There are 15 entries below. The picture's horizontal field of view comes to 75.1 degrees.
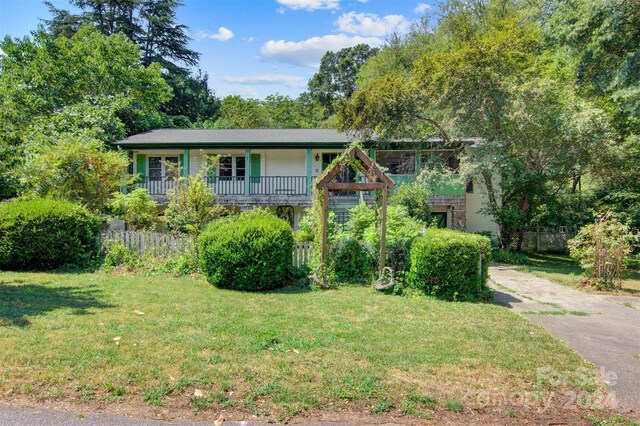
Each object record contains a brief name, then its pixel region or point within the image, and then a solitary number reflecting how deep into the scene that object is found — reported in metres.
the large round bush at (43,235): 9.61
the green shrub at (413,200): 14.41
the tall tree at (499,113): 14.31
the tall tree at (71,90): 18.16
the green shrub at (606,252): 9.78
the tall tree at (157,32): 32.84
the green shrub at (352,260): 9.16
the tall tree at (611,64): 12.69
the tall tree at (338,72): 49.19
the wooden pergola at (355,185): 8.75
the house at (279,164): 17.91
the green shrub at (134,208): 11.66
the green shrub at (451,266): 7.75
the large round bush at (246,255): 8.05
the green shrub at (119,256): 10.29
